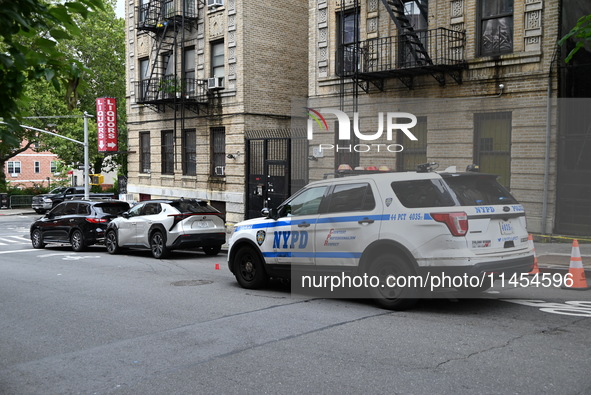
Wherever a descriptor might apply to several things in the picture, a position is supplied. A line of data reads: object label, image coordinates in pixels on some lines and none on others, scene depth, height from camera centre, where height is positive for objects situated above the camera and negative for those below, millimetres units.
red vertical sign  31781 +2122
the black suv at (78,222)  19547 -1887
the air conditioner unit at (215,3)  25047 +6719
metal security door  21609 -73
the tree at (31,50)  4922 +1030
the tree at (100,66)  43250 +7195
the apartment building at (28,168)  79375 -391
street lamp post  30922 -166
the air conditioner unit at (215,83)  24984 +3422
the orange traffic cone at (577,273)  9891 -1734
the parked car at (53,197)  42406 -2281
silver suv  16234 -1676
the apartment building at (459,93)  15477 +2134
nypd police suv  7828 -876
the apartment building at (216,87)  24406 +3359
